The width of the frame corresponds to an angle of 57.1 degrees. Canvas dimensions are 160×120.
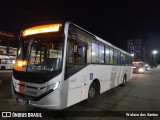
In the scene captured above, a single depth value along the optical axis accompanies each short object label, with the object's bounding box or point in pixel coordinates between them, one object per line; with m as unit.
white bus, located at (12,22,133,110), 4.39
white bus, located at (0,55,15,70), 27.26
